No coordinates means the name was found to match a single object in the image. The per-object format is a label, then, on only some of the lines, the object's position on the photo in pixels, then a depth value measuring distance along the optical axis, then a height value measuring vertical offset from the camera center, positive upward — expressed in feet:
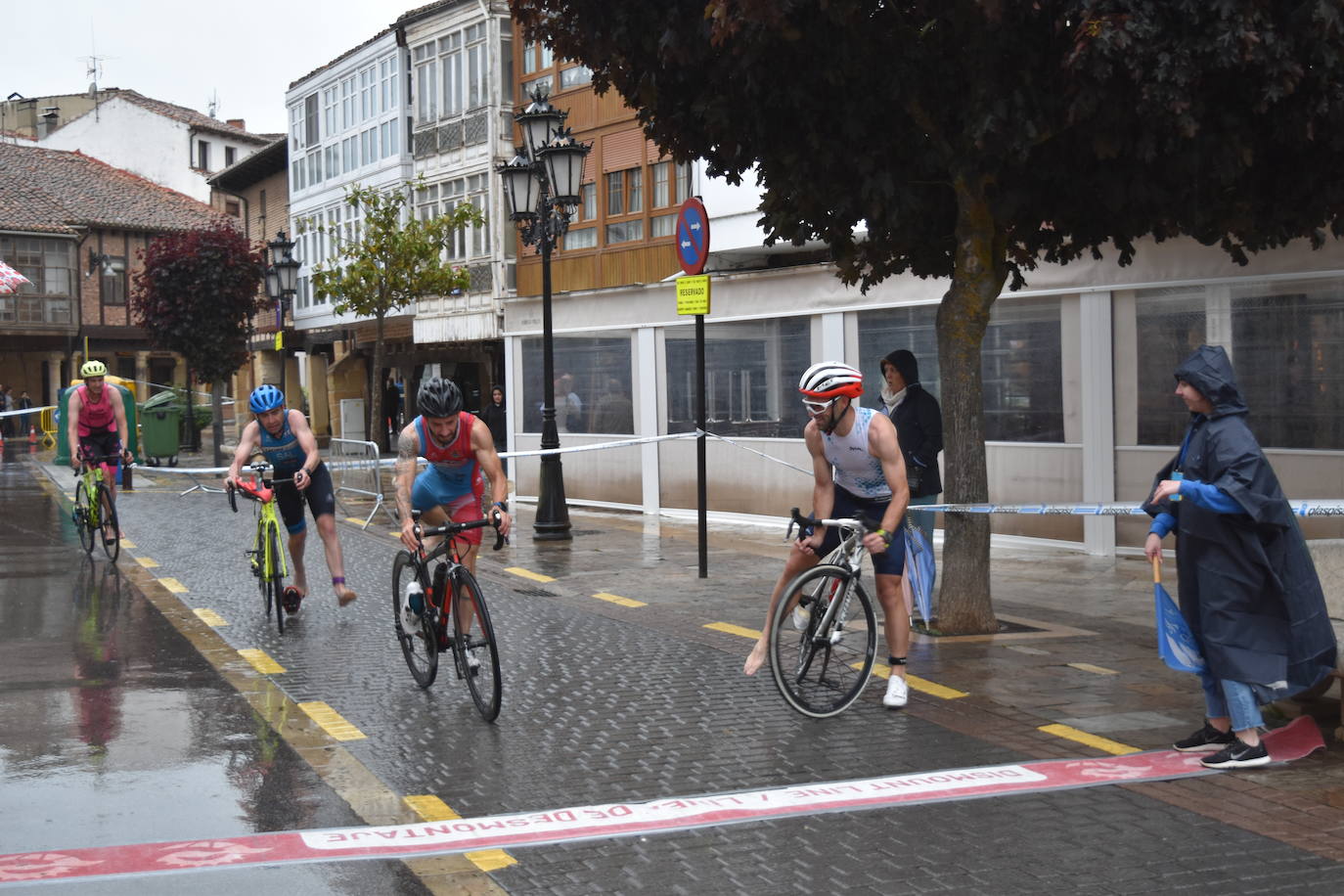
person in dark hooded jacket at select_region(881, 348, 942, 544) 34.35 -0.47
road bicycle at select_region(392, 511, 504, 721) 25.25 -3.62
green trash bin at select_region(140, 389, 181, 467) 116.67 -0.76
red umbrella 66.13 +6.28
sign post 44.06 +3.77
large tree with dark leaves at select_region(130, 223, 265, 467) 135.85 +10.79
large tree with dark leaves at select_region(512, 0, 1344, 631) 27.20 +5.44
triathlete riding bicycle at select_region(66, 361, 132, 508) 49.93 +0.01
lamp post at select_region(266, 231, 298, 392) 108.58 +10.48
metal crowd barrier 79.20 -2.80
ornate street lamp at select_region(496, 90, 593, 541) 55.88 +8.27
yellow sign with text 44.04 +3.25
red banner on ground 17.60 -5.13
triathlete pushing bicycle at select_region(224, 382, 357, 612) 35.78 -1.25
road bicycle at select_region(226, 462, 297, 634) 35.81 -2.88
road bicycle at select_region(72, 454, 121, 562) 49.52 -2.76
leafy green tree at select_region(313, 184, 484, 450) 112.57 +10.89
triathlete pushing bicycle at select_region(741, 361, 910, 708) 25.08 -1.29
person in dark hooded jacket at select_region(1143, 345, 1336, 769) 21.30 -2.50
